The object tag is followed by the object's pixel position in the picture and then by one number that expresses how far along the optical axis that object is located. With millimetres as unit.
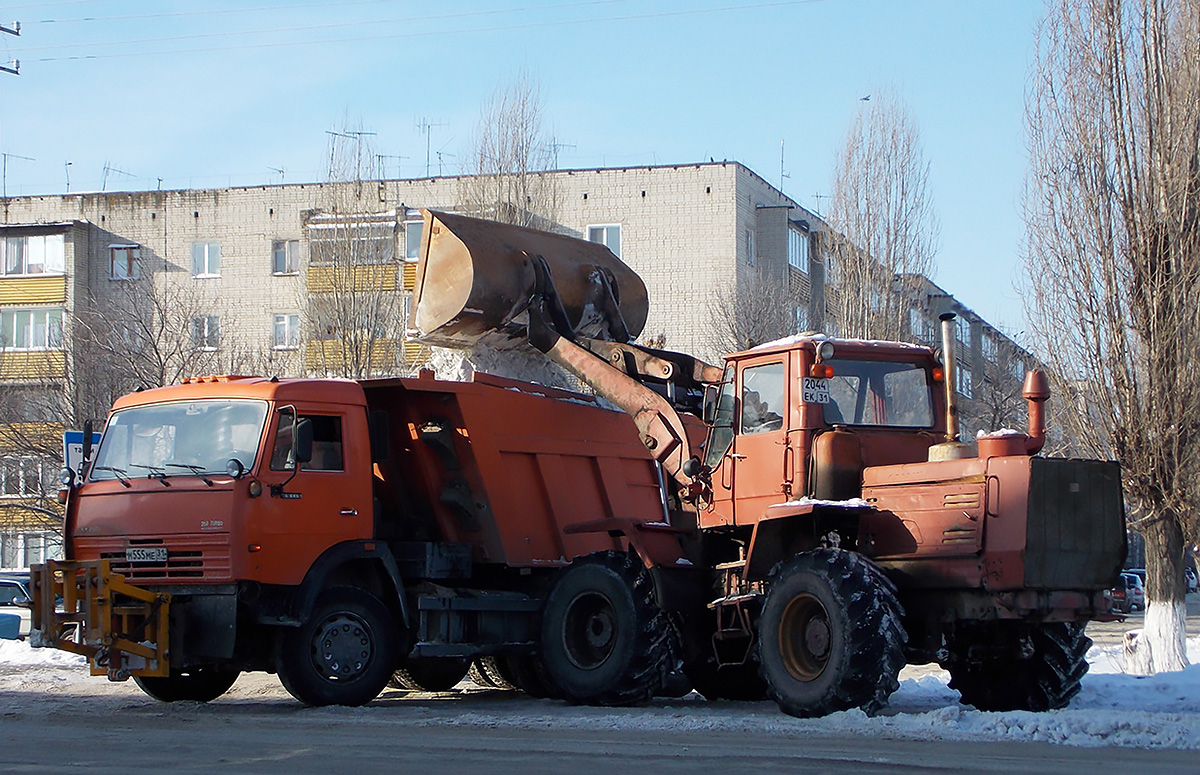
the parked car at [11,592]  26669
